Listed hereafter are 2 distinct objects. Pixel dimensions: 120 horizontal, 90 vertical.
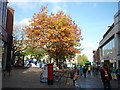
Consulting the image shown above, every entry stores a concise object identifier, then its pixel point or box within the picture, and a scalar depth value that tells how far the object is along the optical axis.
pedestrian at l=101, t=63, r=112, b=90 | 6.31
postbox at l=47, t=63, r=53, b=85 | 7.92
